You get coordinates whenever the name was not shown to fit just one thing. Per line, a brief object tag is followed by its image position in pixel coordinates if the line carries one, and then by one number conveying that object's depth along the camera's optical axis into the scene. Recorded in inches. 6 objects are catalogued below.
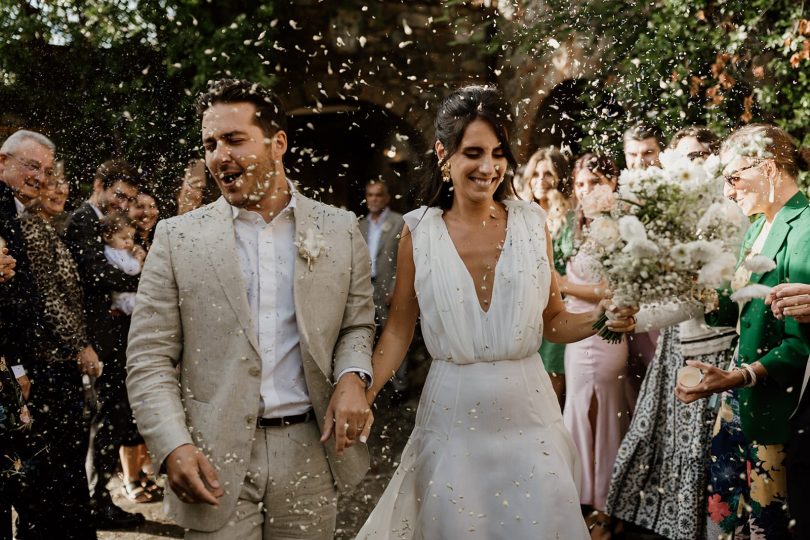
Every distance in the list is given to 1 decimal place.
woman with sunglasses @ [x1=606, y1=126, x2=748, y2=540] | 160.7
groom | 95.0
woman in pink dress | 186.1
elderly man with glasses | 146.3
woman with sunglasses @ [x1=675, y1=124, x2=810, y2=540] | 126.3
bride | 111.0
